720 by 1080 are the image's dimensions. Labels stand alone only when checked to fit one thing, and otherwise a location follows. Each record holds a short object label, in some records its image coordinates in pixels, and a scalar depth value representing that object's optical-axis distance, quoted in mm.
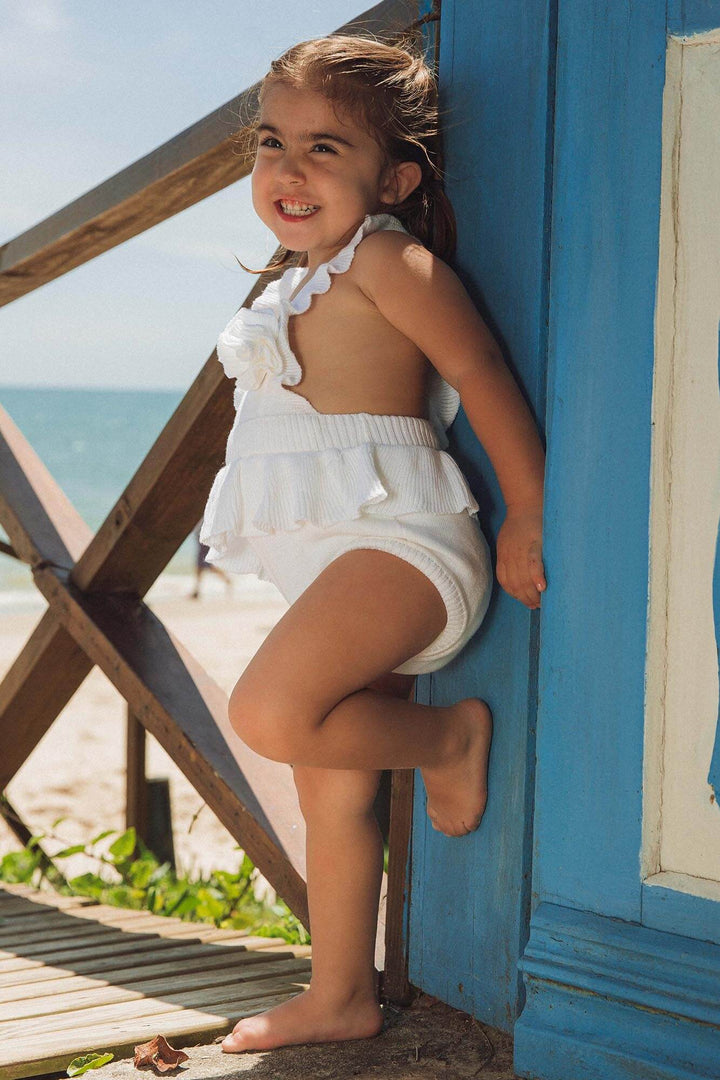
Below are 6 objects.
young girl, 1486
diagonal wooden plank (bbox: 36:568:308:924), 2098
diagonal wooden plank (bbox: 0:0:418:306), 2049
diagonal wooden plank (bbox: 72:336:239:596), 2289
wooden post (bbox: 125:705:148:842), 3678
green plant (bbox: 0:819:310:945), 2906
